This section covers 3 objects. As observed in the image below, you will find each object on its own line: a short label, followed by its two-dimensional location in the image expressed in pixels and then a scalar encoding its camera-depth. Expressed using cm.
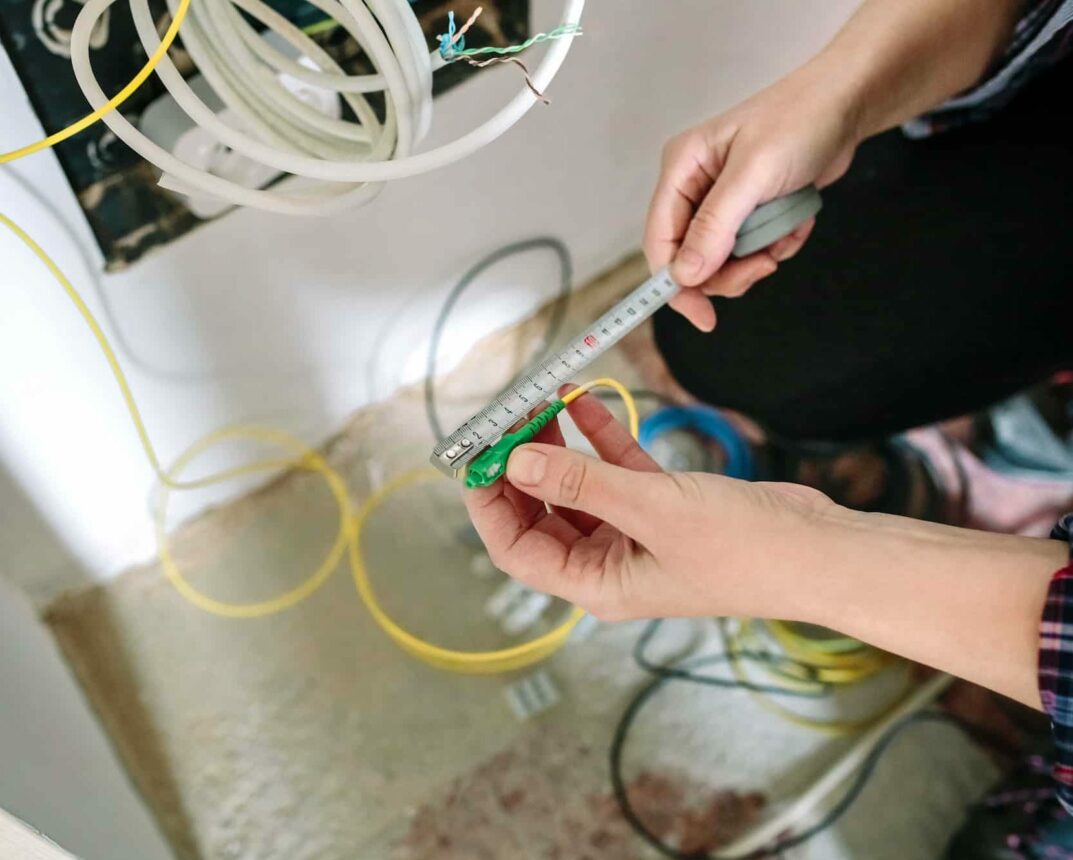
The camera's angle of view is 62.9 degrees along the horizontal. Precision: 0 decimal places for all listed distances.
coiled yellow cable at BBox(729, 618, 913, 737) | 104
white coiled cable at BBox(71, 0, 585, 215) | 50
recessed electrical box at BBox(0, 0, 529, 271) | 55
